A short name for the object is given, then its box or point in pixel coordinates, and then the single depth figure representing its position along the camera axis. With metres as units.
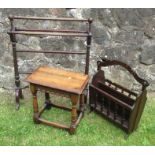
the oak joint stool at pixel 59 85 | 2.86
